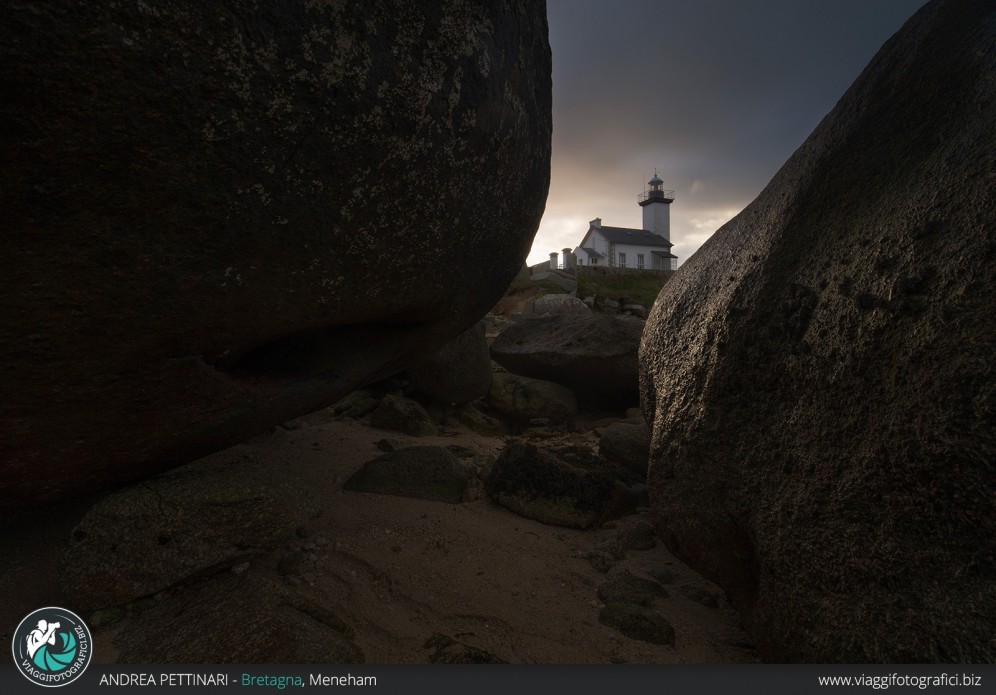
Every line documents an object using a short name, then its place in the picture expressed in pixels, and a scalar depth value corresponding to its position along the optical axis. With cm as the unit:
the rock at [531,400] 571
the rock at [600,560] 264
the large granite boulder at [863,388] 133
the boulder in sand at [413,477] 324
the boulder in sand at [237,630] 173
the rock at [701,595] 232
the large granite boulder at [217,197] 139
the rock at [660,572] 252
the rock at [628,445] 372
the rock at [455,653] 189
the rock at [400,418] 475
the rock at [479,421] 539
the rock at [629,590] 234
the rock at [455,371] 533
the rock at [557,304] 1415
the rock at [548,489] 312
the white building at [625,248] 3775
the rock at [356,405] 507
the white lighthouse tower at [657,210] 4184
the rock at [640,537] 285
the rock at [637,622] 208
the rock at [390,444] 409
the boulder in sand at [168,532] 199
